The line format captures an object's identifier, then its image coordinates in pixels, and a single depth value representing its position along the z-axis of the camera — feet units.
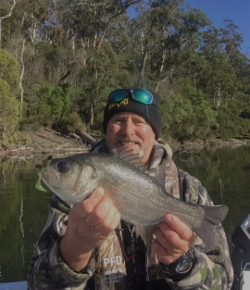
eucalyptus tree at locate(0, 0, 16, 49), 83.87
